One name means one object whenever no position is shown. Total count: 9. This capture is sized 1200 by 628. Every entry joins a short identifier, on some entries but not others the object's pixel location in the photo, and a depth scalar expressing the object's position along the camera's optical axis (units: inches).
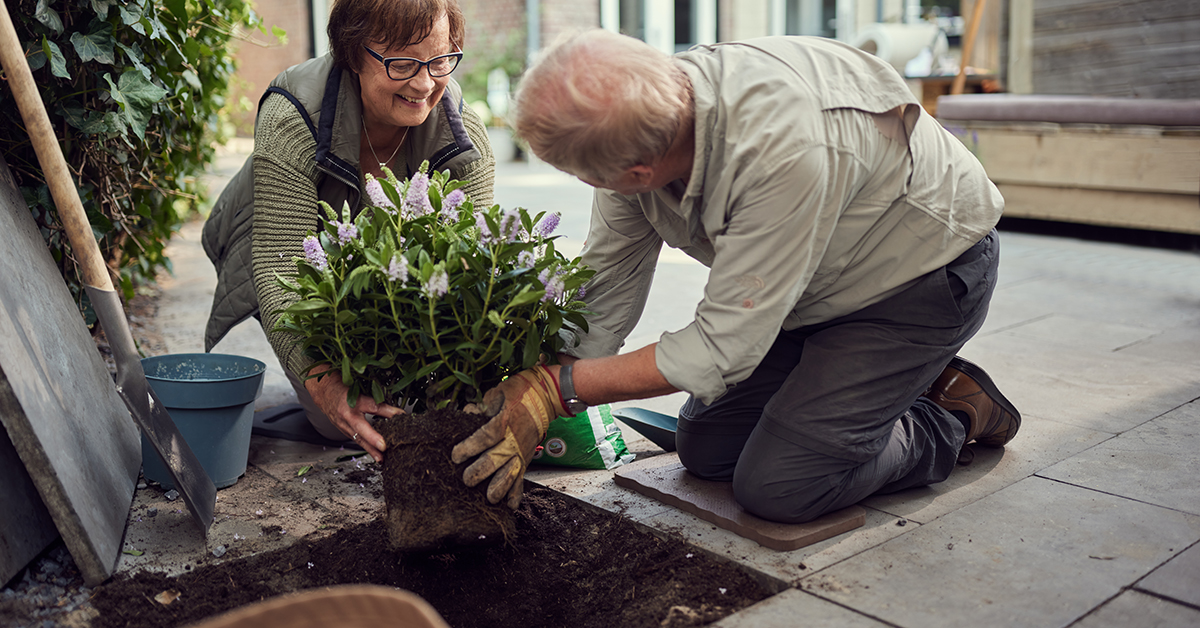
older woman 84.0
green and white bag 88.5
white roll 305.9
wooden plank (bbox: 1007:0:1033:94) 251.1
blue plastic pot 82.4
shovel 71.3
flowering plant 67.6
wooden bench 193.0
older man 61.9
